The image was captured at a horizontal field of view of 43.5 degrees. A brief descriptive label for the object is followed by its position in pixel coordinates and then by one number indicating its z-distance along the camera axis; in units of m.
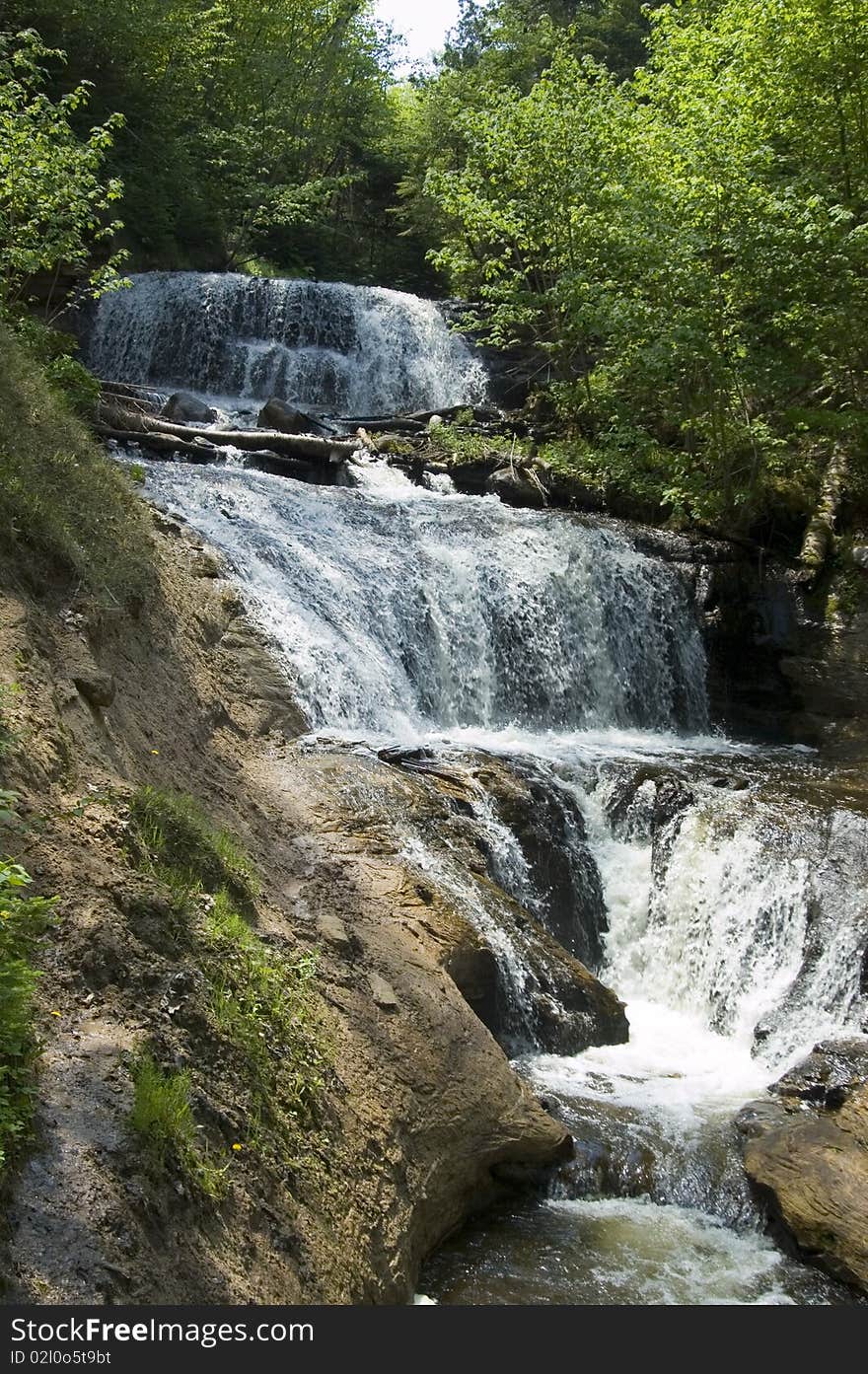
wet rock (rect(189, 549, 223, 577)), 9.88
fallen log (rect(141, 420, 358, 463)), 14.37
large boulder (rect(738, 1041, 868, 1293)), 5.77
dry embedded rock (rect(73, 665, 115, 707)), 6.24
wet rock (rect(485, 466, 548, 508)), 15.95
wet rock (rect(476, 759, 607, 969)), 9.01
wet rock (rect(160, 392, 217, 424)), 15.38
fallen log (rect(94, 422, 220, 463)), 13.23
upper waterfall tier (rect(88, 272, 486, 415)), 19.36
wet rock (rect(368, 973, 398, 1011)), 6.02
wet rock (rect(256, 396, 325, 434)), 16.17
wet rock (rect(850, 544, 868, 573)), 14.05
